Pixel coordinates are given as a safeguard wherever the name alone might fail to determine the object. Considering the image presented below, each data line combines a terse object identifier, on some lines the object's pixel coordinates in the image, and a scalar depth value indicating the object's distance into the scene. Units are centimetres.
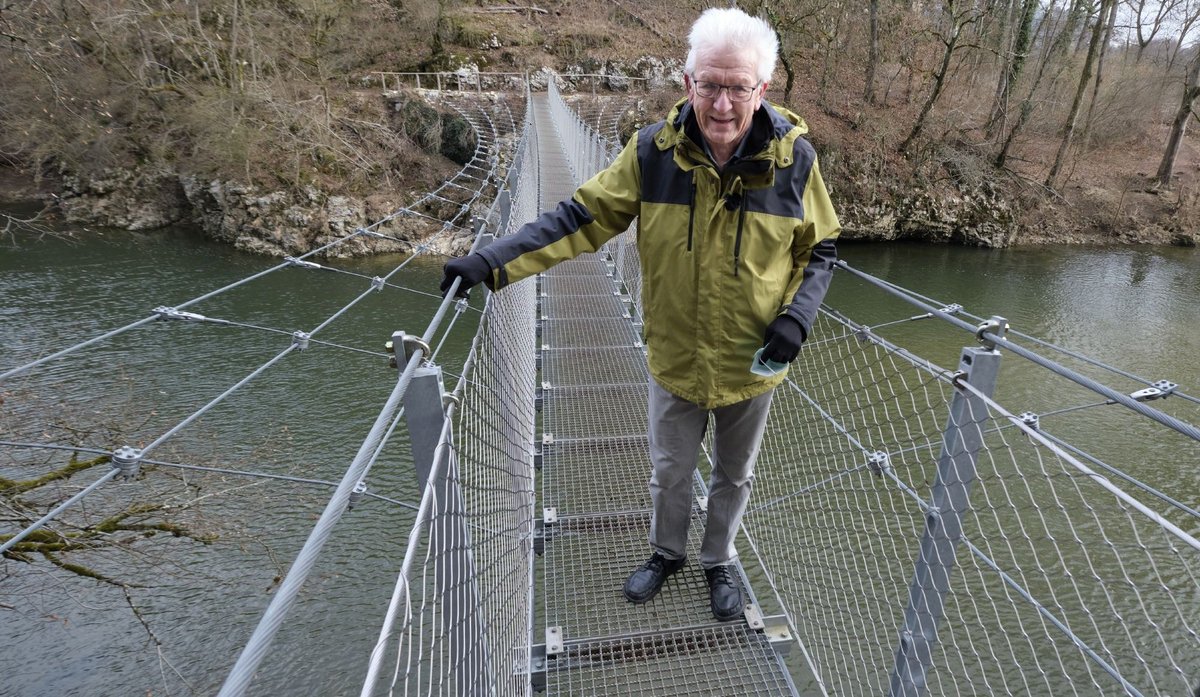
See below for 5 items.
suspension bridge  119
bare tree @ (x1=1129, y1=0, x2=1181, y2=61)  1381
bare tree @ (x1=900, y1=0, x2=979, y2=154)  1173
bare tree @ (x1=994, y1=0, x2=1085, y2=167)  1370
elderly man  135
